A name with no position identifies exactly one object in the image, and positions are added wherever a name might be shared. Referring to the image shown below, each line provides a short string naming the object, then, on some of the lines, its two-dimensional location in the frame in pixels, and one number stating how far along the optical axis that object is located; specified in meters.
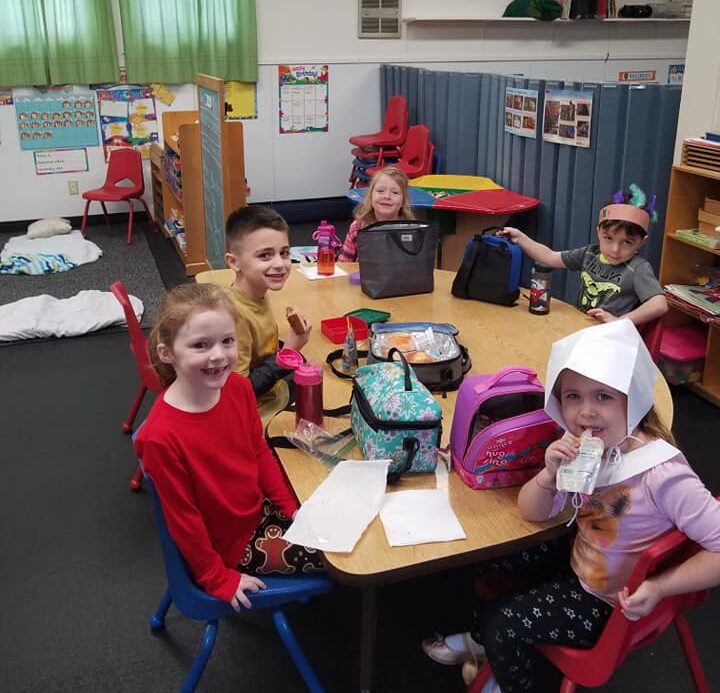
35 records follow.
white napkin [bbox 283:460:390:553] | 1.44
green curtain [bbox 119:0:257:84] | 6.10
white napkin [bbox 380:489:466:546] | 1.44
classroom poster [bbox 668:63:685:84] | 7.50
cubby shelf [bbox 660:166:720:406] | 3.39
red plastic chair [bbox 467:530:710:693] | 1.30
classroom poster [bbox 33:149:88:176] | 6.37
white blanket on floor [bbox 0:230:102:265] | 5.66
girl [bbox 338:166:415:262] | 3.20
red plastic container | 2.28
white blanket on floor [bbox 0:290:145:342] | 4.24
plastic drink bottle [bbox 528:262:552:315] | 2.50
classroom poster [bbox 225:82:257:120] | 6.58
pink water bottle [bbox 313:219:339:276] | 2.97
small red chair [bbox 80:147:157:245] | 6.22
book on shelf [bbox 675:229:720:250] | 3.24
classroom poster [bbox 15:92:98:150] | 6.18
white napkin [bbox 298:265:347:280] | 2.94
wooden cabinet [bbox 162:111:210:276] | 4.85
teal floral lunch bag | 1.57
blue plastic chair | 1.55
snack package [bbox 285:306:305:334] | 2.03
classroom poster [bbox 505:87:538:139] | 4.43
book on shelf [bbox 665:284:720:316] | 3.33
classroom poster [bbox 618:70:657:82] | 7.25
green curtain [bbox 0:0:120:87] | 5.83
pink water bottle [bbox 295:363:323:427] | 1.76
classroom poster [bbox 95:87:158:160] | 6.34
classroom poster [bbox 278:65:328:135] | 6.70
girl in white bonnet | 1.34
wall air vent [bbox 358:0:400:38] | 6.67
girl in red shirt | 1.51
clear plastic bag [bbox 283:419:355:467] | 1.70
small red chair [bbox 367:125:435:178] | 5.74
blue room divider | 3.72
